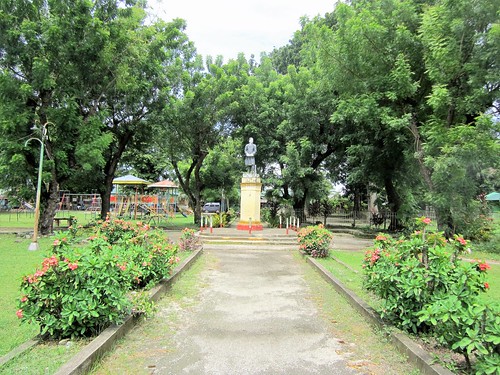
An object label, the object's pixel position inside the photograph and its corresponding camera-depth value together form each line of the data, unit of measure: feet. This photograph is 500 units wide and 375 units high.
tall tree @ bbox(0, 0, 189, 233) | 46.42
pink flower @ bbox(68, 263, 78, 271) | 12.88
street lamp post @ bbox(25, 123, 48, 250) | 37.15
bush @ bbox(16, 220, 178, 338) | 12.94
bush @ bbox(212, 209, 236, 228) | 65.74
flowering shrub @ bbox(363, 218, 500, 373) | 9.56
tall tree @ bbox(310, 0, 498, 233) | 42.37
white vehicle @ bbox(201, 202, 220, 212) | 138.00
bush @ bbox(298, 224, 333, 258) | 35.99
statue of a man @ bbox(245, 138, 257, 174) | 63.98
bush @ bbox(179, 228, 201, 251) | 38.91
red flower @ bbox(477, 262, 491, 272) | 12.71
